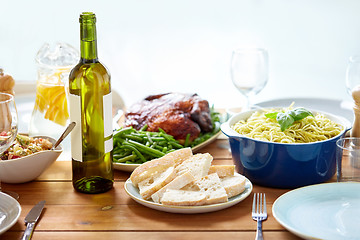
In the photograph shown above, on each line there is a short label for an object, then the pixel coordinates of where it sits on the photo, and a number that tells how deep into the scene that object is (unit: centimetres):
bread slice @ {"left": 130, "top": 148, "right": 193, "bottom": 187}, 125
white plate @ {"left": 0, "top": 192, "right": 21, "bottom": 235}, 112
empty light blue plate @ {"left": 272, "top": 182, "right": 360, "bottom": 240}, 110
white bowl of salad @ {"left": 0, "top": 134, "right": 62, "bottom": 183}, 126
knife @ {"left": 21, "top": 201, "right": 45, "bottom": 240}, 111
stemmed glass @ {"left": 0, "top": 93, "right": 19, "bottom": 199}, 117
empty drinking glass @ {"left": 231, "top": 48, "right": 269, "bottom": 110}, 147
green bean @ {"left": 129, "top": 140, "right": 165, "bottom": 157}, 139
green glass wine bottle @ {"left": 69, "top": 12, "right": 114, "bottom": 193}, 124
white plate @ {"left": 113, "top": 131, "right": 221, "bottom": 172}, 134
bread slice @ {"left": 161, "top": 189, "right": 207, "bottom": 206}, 116
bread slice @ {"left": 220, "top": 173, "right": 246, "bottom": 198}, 121
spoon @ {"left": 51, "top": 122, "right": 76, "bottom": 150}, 124
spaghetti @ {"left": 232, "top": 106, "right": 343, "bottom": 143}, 131
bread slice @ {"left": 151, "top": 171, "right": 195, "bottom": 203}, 119
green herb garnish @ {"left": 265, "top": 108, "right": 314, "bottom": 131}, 131
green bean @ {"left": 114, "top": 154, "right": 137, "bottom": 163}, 137
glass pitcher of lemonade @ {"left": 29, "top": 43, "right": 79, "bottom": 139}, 143
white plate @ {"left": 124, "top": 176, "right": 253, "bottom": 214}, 116
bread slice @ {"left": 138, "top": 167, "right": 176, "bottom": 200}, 120
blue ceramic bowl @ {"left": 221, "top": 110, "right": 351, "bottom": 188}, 125
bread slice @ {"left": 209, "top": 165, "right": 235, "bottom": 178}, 126
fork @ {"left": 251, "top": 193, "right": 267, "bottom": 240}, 112
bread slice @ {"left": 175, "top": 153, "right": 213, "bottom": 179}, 124
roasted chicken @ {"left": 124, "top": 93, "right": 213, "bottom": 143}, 150
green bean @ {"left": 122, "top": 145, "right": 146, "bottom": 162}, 138
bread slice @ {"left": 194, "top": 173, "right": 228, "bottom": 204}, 118
